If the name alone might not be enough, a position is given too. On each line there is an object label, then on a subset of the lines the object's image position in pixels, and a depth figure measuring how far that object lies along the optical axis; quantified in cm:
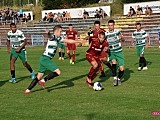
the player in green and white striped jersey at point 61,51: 2202
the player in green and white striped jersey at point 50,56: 1088
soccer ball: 1125
